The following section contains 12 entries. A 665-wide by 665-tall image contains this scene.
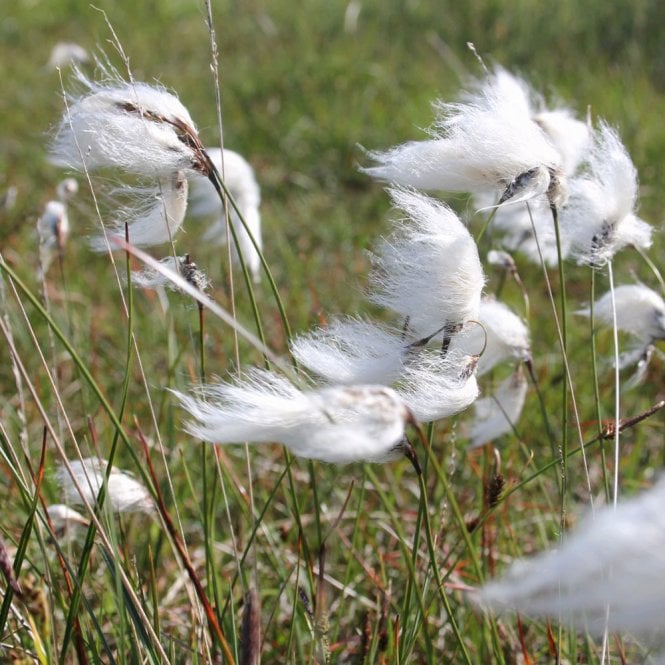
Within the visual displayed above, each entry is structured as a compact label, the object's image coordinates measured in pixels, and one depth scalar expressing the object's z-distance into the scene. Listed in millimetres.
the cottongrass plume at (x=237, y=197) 651
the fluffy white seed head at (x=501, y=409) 624
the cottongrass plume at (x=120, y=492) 606
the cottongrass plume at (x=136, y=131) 559
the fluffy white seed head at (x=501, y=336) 599
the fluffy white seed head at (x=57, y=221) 672
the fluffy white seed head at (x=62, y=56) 1366
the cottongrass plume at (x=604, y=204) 595
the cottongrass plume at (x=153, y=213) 570
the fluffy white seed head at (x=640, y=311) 613
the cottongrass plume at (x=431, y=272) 549
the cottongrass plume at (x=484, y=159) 559
